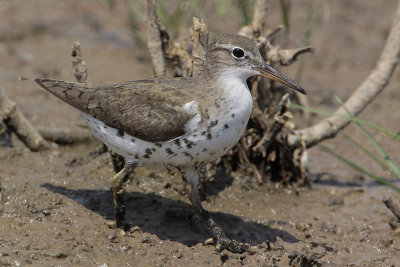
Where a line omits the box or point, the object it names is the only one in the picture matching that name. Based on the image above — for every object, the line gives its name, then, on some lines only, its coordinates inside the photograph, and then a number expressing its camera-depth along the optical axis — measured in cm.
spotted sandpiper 1013
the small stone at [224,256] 1062
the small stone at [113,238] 1074
